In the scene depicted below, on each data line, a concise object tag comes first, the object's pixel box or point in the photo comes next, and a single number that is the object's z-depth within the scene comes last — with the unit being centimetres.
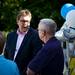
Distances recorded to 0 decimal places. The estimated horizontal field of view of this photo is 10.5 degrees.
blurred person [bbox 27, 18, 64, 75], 477
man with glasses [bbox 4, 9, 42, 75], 597
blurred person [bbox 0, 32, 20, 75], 393
